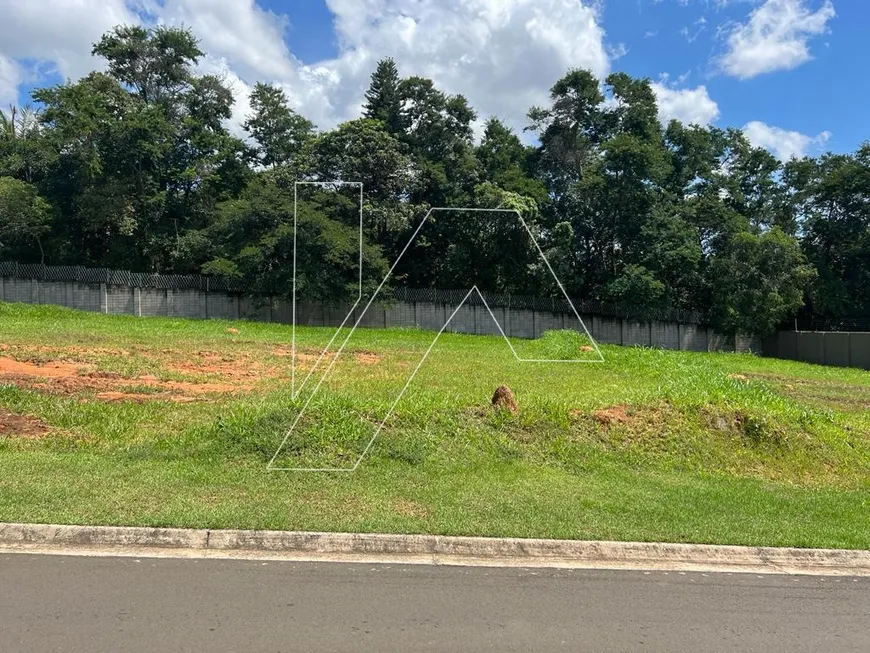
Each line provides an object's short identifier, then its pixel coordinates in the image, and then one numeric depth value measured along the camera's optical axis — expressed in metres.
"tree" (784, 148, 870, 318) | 40.81
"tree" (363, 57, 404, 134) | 40.22
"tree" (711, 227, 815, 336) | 37.25
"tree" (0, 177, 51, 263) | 33.19
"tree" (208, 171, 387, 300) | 32.12
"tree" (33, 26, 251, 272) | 34.56
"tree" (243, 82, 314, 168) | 41.84
